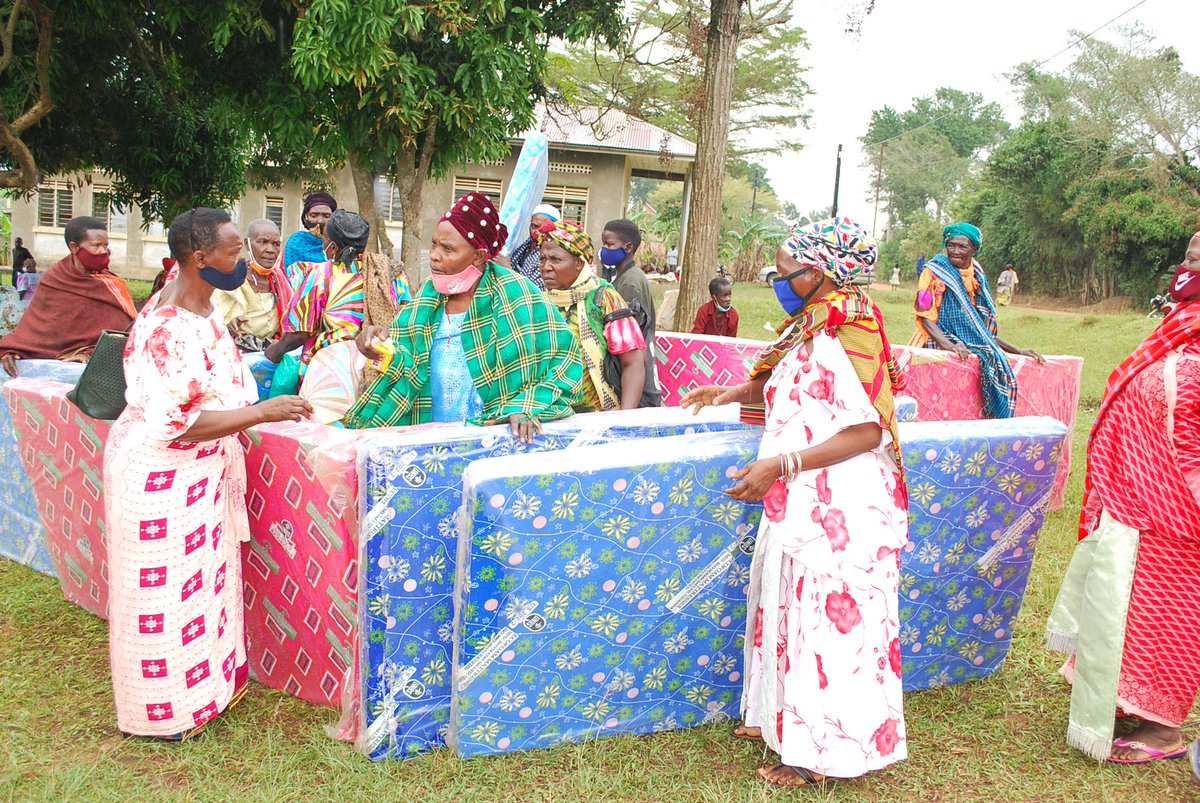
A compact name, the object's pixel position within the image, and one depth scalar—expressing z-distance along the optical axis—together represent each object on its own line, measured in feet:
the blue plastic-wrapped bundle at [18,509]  15.84
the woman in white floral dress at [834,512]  9.63
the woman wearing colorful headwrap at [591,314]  14.42
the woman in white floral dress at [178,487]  10.14
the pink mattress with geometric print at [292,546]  10.66
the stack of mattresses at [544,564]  9.86
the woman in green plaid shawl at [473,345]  11.34
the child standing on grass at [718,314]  28.50
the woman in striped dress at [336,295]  15.11
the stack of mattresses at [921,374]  19.58
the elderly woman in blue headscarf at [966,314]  20.65
